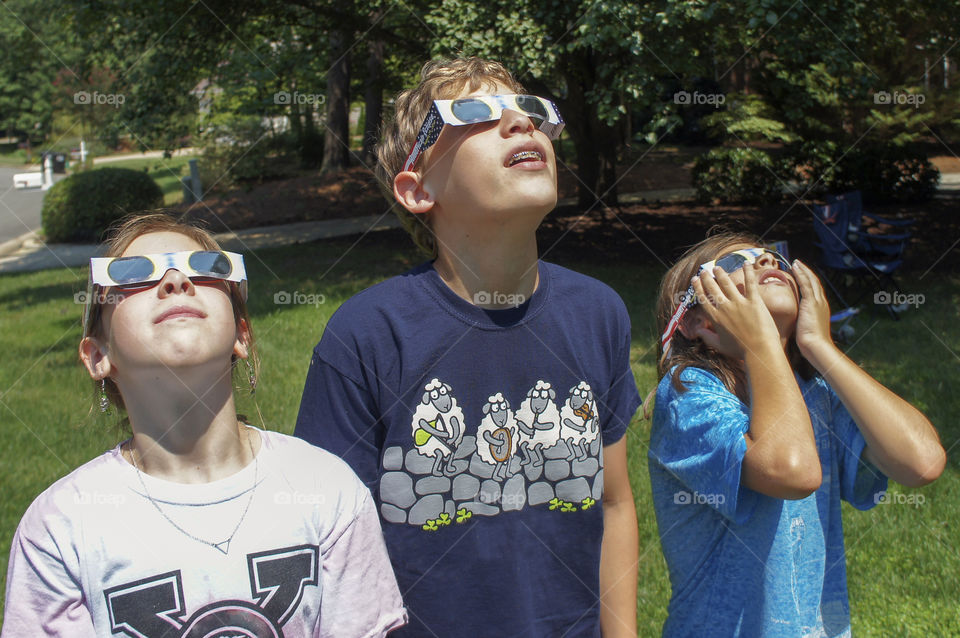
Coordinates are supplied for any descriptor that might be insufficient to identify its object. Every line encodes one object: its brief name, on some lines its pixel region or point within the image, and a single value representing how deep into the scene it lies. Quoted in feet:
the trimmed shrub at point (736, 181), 50.85
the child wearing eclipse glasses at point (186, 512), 4.78
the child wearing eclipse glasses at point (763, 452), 5.87
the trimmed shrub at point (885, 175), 49.49
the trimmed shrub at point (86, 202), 55.47
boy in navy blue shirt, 5.61
